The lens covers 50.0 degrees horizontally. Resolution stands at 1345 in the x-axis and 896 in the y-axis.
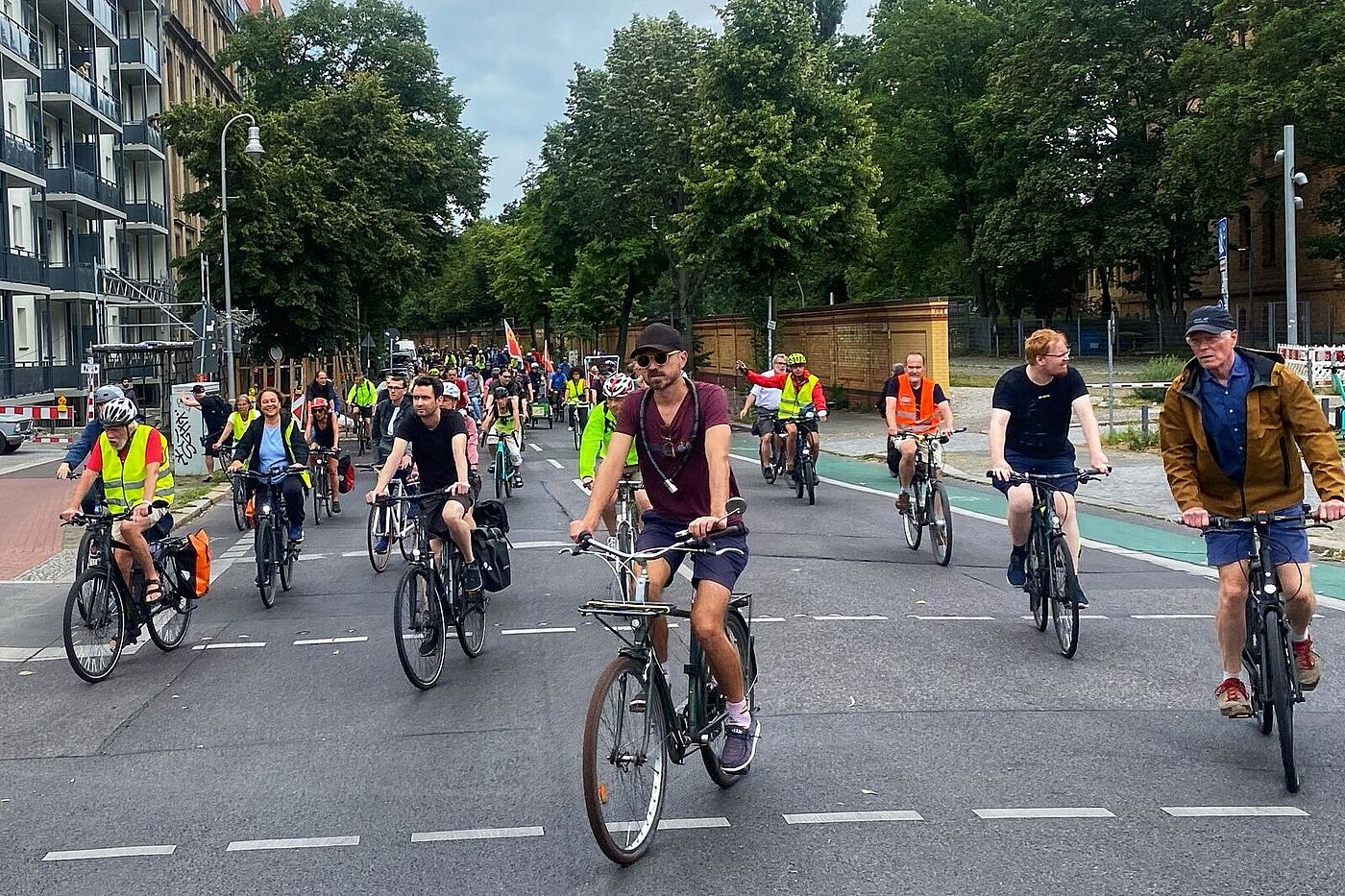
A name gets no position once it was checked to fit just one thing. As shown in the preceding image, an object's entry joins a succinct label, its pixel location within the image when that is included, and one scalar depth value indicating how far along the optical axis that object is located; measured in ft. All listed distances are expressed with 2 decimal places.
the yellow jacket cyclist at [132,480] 29.50
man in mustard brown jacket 19.81
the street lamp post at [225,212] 110.11
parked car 104.63
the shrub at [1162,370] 119.04
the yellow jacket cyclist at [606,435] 34.22
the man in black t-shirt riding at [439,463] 28.60
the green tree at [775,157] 120.78
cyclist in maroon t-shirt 17.75
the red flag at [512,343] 102.01
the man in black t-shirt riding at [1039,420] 28.58
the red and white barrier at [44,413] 85.92
